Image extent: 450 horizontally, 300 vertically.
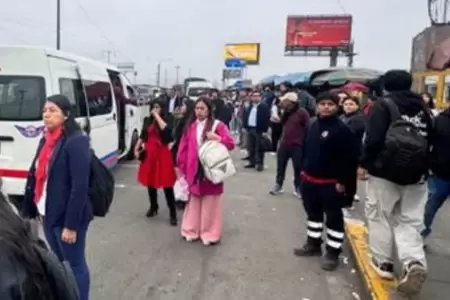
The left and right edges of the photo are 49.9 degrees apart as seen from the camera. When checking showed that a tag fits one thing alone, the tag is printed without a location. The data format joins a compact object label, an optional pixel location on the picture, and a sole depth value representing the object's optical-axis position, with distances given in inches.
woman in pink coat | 203.5
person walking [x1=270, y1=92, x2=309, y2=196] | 289.6
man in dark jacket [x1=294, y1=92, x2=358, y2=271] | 175.3
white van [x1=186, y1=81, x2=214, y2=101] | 1079.2
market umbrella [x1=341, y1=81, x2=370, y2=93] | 464.4
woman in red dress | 235.3
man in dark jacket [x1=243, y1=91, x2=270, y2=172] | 399.4
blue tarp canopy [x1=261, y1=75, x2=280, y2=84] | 864.4
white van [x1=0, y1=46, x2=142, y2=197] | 217.0
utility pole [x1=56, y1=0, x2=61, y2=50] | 1073.7
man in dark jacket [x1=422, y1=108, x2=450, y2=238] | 181.8
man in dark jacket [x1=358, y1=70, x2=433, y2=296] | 140.8
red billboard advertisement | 1925.4
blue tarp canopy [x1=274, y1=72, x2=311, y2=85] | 662.3
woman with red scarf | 120.4
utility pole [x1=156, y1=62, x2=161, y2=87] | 3411.2
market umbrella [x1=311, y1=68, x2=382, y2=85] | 508.4
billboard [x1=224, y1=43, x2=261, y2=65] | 2241.6
